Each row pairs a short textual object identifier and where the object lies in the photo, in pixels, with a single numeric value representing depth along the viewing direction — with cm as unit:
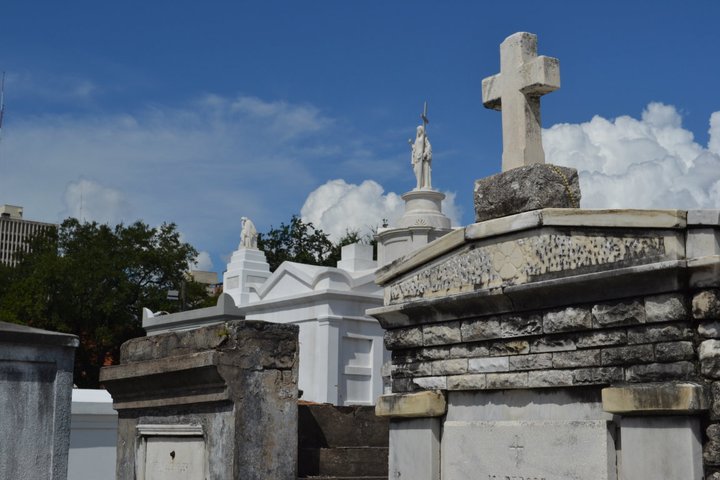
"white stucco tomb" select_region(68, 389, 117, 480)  1167
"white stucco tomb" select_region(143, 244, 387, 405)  1636
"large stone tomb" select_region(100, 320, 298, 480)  723
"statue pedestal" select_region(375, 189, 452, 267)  2038
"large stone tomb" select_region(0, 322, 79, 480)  840
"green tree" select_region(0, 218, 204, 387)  3525
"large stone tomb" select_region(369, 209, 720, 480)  502
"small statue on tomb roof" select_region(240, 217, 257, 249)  2270
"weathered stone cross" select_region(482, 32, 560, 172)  655
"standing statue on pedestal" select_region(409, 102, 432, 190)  2161
